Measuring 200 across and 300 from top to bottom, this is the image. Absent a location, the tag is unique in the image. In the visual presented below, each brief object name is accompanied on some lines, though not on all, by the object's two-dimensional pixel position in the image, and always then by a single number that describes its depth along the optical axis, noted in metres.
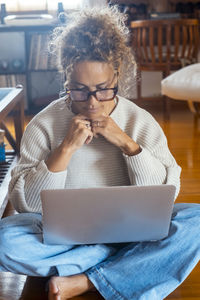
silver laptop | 1.08
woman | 1.23
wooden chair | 3.68
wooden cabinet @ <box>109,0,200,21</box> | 4.07
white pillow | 3.05
